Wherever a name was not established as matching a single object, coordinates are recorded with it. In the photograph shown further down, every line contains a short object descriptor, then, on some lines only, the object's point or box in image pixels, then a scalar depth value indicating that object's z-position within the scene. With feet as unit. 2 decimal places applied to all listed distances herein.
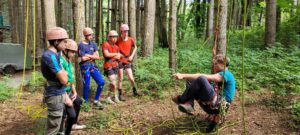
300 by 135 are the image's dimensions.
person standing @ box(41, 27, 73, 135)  13.37
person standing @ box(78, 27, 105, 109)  21.34
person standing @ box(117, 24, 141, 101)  24.55
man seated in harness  15.84
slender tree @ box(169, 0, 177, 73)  27.04
